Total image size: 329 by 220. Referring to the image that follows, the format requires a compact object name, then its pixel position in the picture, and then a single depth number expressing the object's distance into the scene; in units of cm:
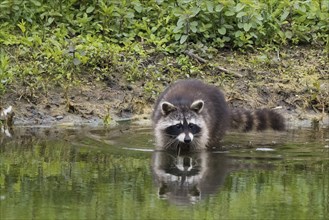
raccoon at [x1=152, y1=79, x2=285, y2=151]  1973
